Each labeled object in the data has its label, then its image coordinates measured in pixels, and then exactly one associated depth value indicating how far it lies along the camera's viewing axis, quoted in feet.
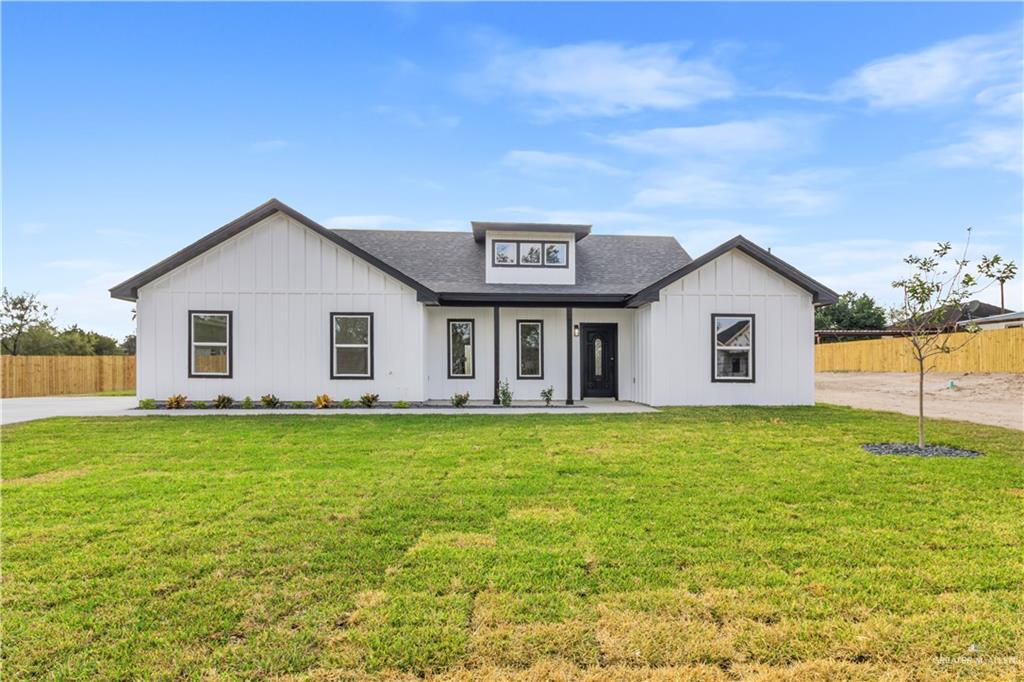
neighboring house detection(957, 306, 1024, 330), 97.62
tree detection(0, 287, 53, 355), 103.14
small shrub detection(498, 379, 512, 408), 45.78
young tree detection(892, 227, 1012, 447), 24.75
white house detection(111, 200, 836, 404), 43.88
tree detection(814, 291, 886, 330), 146.10
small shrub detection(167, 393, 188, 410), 42.55
